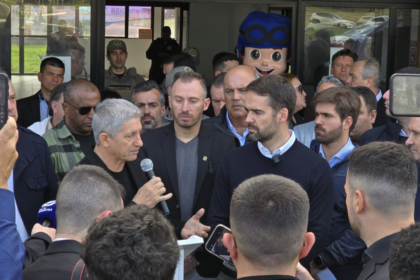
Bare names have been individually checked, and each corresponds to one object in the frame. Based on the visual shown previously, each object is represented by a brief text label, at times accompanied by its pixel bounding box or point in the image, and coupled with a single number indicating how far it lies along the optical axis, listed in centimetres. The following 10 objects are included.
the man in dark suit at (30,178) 328
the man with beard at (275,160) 310
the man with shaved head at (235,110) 445
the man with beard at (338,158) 326
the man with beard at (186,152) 369
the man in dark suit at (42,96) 571
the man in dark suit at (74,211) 209
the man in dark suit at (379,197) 228
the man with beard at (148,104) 469
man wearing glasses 396
